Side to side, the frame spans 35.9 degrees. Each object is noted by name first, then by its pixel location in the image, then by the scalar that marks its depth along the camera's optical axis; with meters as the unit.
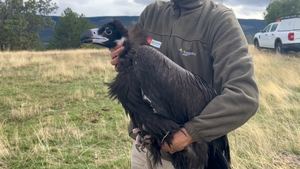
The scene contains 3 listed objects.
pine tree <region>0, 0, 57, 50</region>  53.41
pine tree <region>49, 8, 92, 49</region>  62.72
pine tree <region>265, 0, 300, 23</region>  47.47
